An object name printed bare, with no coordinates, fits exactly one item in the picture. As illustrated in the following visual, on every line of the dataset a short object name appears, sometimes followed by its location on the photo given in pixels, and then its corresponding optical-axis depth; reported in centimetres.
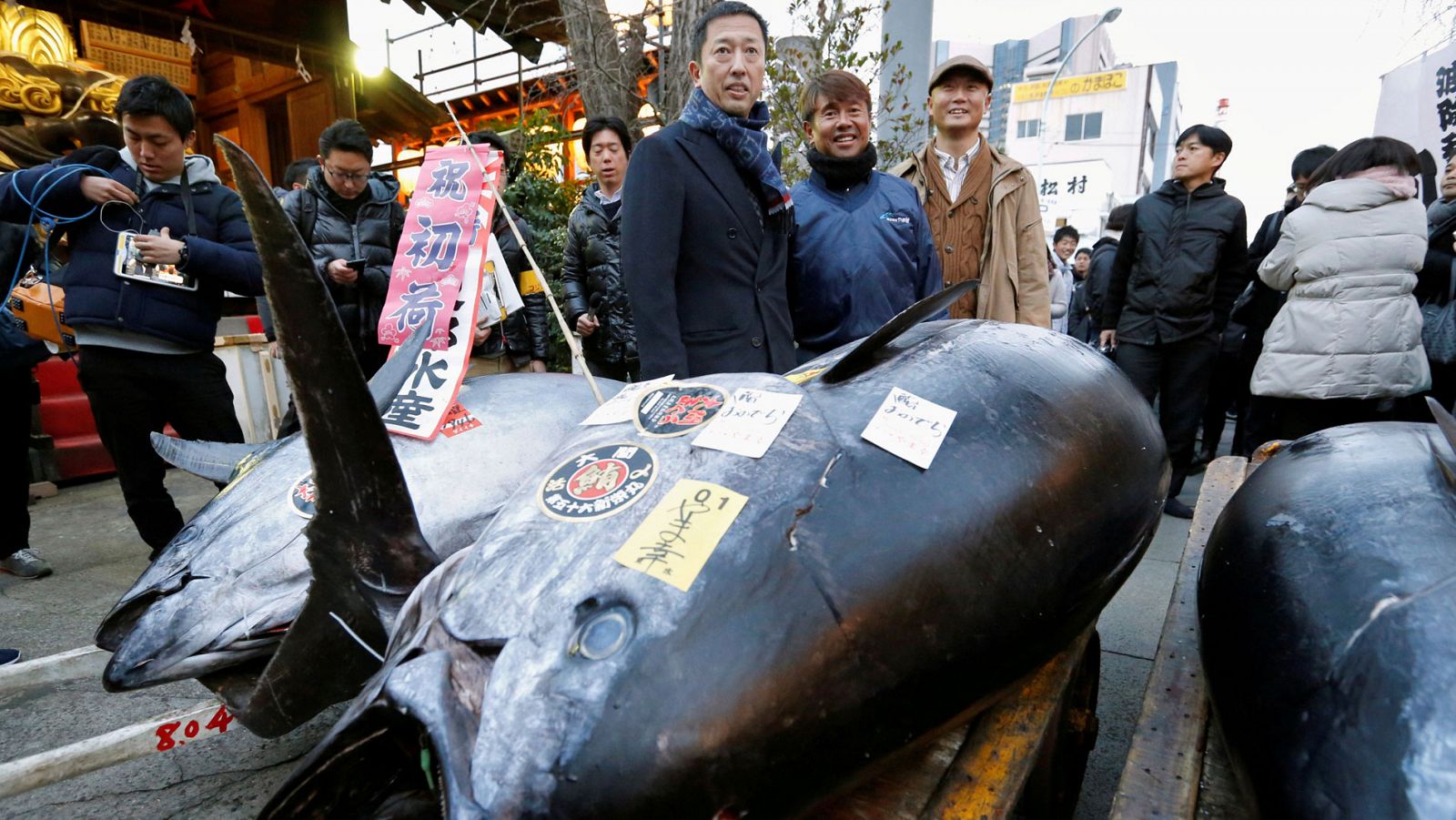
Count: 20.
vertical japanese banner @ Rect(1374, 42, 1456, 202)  561
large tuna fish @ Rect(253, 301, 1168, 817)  89
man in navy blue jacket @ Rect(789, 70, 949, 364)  274
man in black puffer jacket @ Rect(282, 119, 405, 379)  370
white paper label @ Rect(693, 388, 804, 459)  118
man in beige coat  329
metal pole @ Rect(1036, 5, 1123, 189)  1711
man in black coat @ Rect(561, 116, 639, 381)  441
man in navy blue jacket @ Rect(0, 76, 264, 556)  307
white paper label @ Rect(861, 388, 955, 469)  119
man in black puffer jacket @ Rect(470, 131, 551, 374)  362
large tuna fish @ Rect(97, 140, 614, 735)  111
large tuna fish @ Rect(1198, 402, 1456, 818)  106
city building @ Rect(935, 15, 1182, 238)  3319
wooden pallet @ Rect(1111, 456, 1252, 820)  126
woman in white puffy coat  348
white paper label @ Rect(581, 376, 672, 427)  137
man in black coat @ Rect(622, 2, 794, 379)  236
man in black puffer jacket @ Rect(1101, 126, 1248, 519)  434
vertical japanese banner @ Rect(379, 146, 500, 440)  193
